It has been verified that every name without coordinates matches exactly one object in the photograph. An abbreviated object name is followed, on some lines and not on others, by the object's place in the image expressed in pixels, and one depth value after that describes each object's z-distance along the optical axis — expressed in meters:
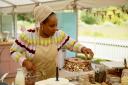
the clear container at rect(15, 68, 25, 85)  1.88
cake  2.30
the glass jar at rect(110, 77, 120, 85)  2.16
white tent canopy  5.39
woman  2.21
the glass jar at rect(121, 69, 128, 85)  2.06
